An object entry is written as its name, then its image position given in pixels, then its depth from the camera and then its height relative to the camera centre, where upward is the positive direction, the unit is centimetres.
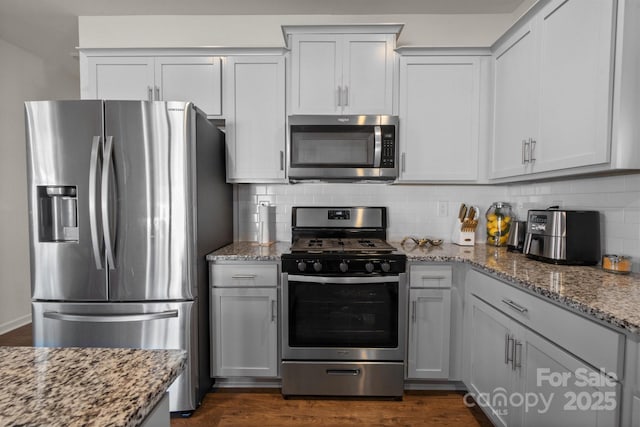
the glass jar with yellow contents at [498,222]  246 -15
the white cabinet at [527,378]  105 -72
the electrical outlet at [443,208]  269 -5
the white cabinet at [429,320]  209 -77
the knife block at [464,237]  251 -27
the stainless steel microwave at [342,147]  229 +39
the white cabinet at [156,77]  237 +92
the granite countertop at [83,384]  50 -34
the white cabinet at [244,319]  210 -78
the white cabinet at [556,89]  141 +61
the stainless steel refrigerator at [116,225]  185 -15
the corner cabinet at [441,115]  235 +66
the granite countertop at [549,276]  104 -34
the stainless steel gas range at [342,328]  202 -81
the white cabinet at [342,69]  230 +98
